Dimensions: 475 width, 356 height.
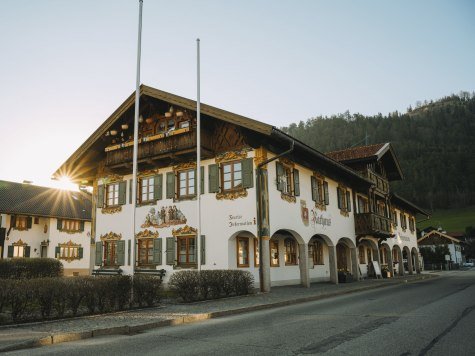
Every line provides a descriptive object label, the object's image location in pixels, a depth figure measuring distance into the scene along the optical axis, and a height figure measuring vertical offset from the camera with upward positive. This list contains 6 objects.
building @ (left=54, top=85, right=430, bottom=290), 19.45 +3.46
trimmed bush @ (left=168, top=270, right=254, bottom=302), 14.87 -0.67
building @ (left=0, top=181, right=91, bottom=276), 38.88 +3.97
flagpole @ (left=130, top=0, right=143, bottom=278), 14.91 +5.49
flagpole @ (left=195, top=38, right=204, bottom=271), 17.55 +5.43
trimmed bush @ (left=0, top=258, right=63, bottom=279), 23.41 +0.08
